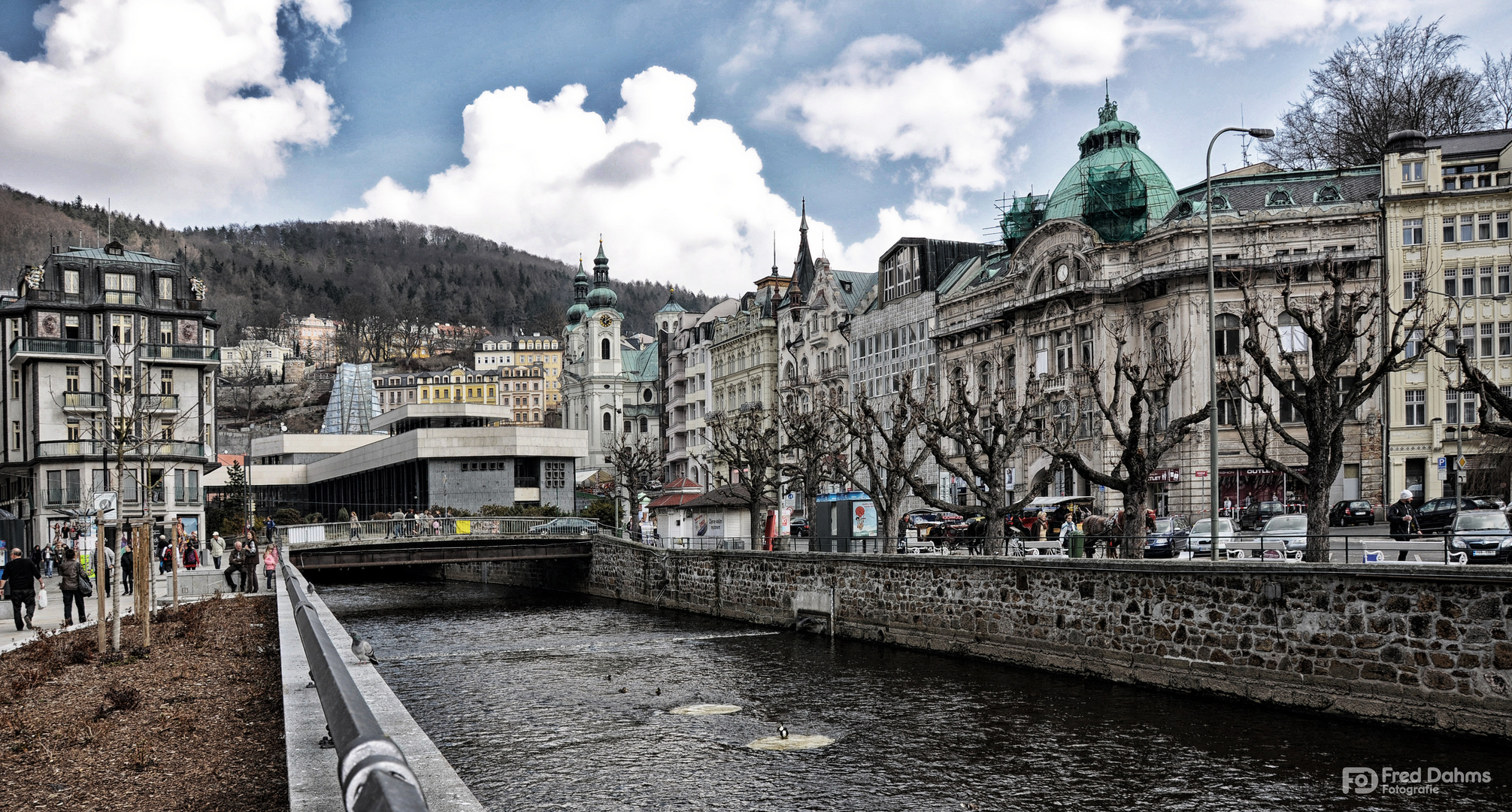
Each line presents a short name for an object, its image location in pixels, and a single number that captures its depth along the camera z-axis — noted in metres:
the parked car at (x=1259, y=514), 49.06
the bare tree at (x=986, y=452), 34.72
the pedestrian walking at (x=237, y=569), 39.06
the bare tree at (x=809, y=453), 47.25
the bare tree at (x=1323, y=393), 24.39
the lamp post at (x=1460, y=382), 48.73
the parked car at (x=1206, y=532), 26.39
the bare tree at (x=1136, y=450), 29.53
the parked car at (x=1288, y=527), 32.91
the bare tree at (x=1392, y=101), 67.69
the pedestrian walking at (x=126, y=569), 33.53
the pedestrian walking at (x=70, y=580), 25.33
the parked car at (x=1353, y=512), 50.75
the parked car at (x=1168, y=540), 32.53
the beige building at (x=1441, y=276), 55.66
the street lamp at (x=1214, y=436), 26.29
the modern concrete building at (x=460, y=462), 87.12
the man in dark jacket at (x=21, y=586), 23.98
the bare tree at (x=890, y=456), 38.28
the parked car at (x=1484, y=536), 25.31
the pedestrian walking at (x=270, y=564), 41.85
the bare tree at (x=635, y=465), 75.31
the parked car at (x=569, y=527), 62.03
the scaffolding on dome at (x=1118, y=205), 61.50
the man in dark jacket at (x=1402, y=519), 39.78
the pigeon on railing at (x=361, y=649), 12.73
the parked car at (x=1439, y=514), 38.88
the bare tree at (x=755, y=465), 48.12
